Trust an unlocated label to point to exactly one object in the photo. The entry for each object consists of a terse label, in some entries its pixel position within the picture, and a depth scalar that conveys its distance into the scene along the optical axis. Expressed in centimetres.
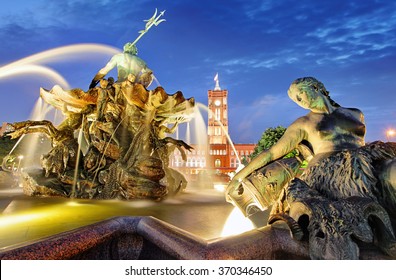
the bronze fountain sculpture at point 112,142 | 763
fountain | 177
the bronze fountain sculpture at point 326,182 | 179
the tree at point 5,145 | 2702
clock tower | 9494
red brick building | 8138
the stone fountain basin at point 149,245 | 171
